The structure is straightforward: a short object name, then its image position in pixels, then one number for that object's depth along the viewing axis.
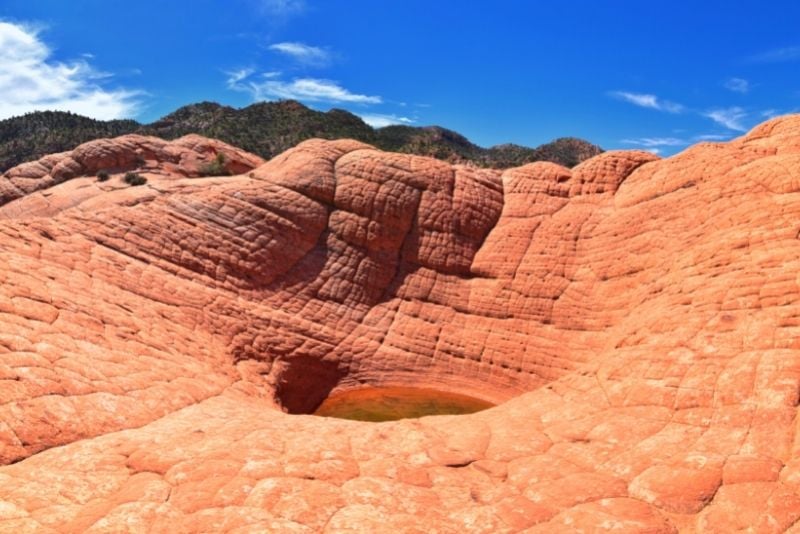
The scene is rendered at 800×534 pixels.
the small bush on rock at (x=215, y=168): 31.45
